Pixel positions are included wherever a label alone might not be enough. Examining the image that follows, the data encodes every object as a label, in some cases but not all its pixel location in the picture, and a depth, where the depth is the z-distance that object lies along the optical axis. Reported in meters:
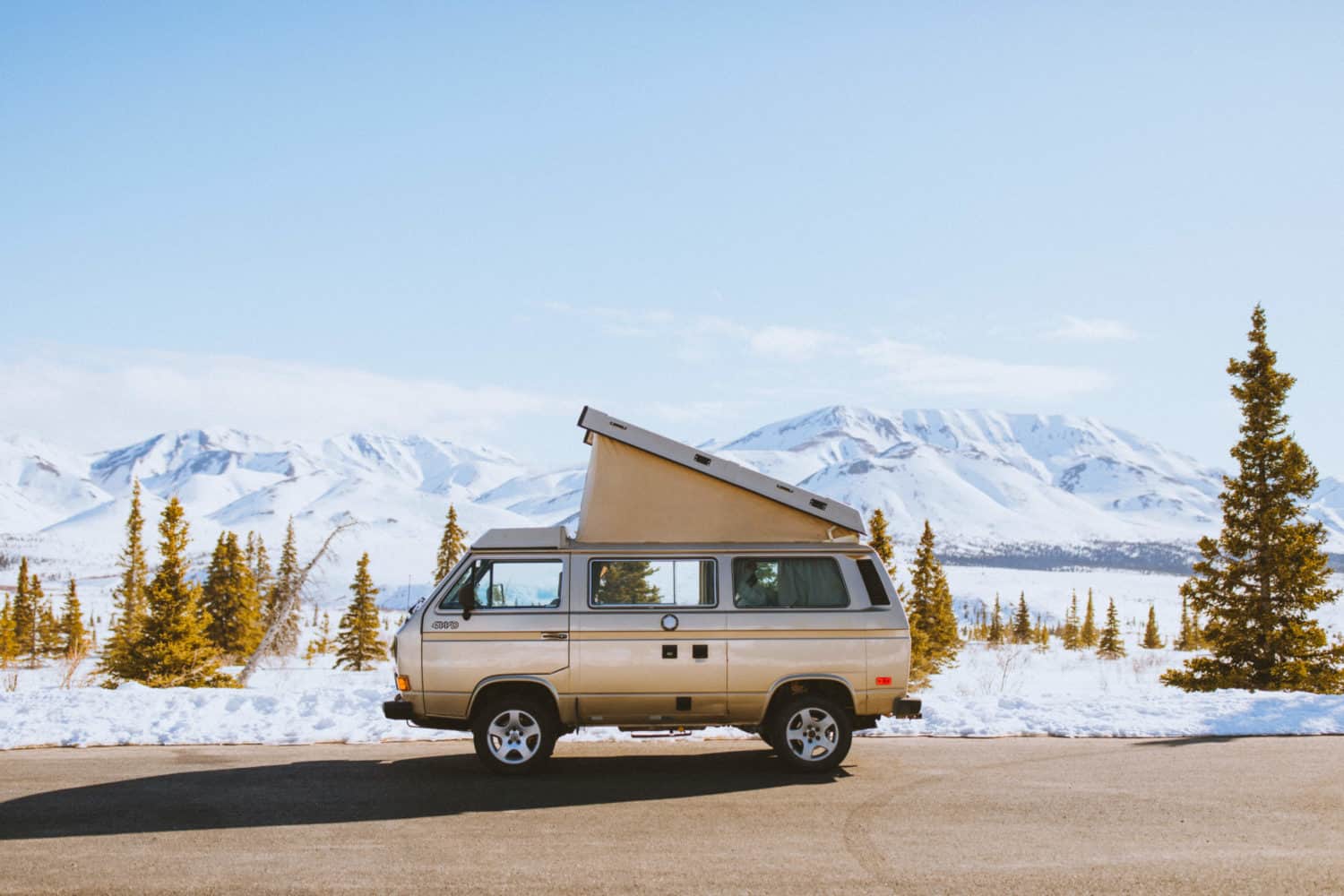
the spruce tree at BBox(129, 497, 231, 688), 30.12
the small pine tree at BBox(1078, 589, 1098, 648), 97.94
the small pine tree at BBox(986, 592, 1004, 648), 86.79
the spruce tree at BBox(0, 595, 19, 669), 60.01
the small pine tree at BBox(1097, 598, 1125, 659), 68.88
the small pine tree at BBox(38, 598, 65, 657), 70.94
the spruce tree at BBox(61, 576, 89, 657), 64.12
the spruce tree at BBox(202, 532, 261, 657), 46.75
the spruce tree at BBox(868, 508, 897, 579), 37.88
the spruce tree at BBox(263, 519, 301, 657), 31.62
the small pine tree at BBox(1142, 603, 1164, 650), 88.88
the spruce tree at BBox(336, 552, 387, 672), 49.88
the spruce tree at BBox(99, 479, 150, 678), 31.83
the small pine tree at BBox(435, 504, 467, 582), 50.63
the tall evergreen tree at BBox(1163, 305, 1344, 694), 21.52
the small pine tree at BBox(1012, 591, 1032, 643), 84.25
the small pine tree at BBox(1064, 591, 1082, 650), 97.89
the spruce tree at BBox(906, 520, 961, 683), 41.16
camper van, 10.19
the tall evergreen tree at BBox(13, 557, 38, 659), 69.25
